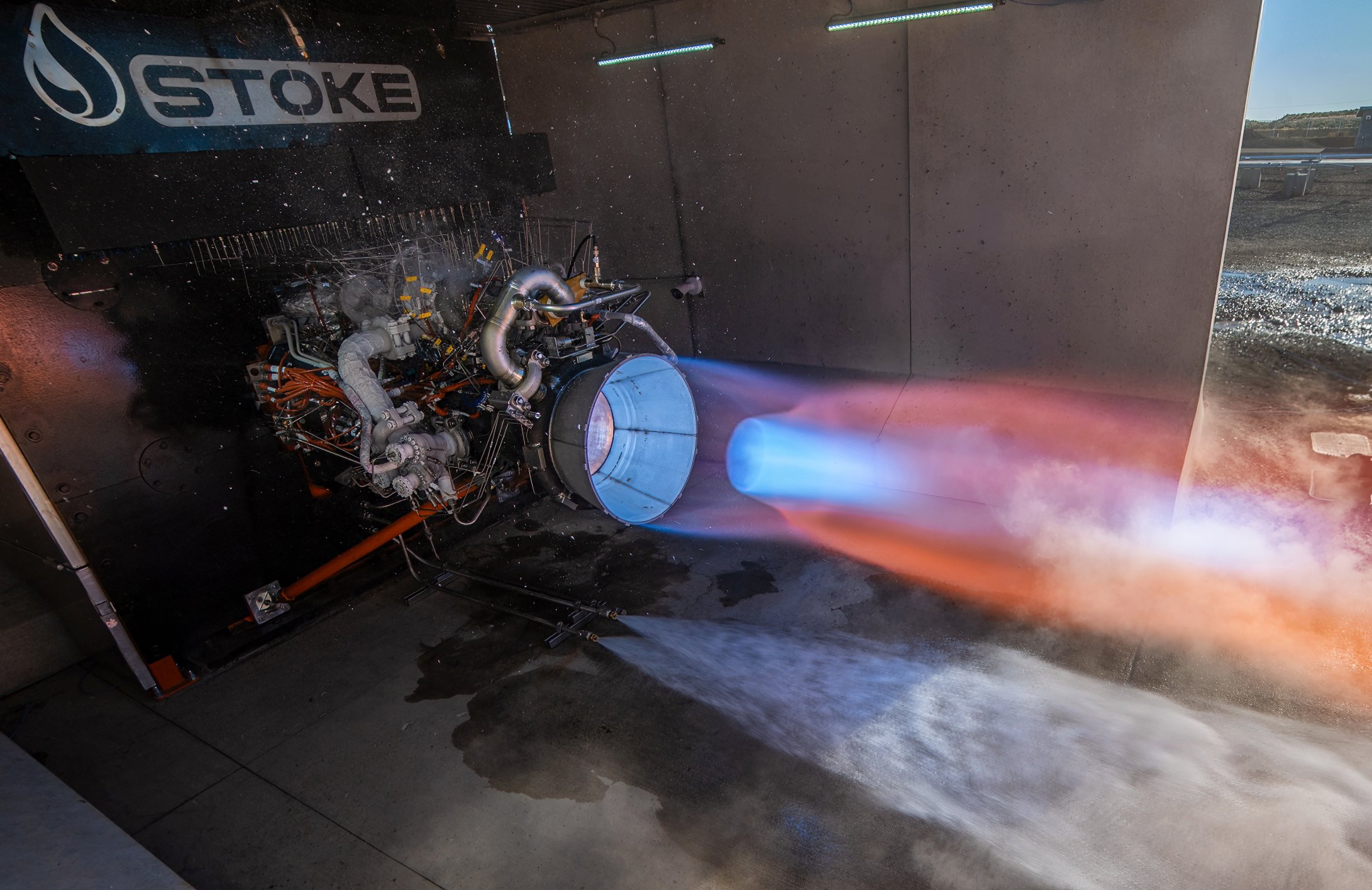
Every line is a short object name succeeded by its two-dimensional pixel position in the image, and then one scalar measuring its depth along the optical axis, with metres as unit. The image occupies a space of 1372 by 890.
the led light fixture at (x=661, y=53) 5.86
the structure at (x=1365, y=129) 18.36
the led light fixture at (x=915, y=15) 4.88
